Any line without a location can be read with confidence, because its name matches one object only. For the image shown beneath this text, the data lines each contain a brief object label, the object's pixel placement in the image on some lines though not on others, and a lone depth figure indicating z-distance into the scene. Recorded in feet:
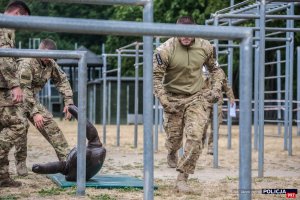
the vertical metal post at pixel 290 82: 38.78
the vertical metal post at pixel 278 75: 52.02
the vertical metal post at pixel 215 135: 30.89
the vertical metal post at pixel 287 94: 41.27
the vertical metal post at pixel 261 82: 26.78
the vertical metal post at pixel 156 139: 41.37
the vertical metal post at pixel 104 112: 46.42
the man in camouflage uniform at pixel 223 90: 35.50
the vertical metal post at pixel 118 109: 45.34
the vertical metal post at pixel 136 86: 43.06
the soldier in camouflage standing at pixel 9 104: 20.42
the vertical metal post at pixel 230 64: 39.27
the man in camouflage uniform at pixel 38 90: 24.71
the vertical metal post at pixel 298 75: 51.90
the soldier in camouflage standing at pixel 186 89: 21.24
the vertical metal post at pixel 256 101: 34.69
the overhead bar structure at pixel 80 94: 18.60
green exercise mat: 21.81
